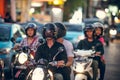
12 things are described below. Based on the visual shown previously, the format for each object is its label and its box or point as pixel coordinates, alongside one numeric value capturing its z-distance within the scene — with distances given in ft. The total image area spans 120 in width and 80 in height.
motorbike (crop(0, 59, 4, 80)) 35.91
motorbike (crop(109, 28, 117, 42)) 119.75
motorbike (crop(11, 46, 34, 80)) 28.05
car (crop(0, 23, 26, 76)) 44.32
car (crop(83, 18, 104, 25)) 91.49
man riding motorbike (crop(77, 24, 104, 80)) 33.74
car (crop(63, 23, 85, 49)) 65.57
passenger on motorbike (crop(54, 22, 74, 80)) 27.32
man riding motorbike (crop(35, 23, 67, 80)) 26.61
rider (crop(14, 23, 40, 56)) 35.22
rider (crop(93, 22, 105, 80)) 35.53
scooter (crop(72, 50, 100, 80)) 31.07
